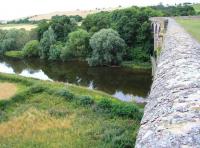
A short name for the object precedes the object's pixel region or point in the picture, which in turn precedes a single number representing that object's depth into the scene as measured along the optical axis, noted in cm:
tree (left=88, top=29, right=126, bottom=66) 2970
